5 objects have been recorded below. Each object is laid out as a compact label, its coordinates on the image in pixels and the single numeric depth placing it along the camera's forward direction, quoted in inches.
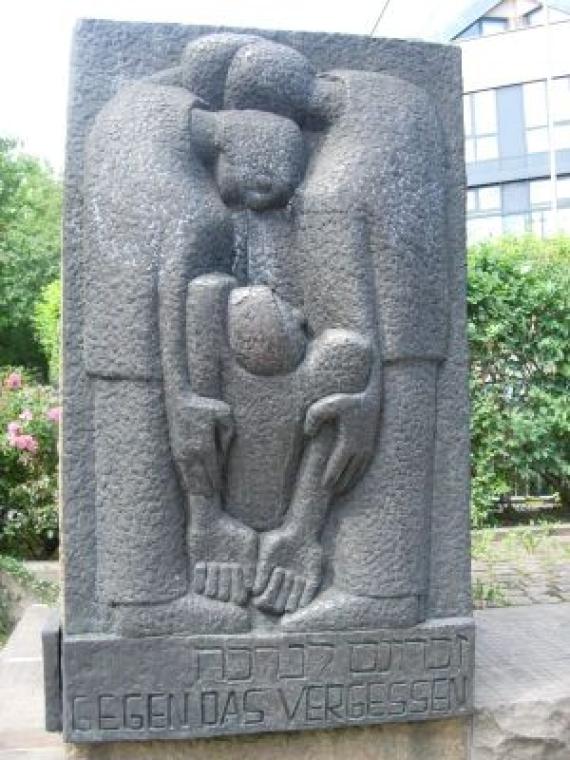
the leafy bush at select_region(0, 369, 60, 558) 232.5
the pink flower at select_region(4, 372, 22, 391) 273.3
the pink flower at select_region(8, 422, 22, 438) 235.9
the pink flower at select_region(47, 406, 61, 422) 239.3
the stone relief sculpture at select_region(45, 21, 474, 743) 82.6
